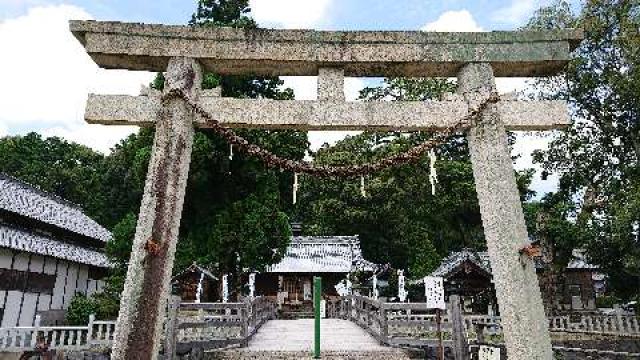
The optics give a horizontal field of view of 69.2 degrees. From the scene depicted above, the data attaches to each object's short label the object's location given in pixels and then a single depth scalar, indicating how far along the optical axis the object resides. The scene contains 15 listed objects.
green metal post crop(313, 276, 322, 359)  8.49
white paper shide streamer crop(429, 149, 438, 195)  6.00
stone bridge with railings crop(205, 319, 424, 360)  8.49
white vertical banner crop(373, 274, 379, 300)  25.69
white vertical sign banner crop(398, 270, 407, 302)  24.23
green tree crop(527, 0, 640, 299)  18.52
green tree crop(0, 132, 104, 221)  45.44
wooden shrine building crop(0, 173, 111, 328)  17.27
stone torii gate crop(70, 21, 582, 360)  5.40
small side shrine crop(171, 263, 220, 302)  26.50
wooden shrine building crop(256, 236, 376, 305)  31.39
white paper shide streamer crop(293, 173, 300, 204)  5.91
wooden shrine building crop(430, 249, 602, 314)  21.75
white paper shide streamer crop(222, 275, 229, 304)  20.83
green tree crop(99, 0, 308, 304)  18.86
